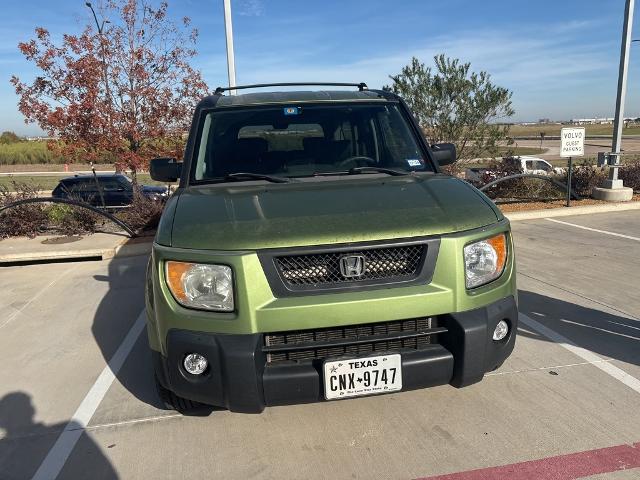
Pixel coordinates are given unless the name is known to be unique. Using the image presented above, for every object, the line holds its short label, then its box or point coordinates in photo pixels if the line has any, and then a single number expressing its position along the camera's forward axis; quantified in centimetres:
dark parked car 1244
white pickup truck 1130
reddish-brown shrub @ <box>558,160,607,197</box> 1155
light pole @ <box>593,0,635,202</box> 1031
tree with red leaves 955
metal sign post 956
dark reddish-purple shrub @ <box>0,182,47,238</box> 846
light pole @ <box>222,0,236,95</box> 878
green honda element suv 229
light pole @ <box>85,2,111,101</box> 967
